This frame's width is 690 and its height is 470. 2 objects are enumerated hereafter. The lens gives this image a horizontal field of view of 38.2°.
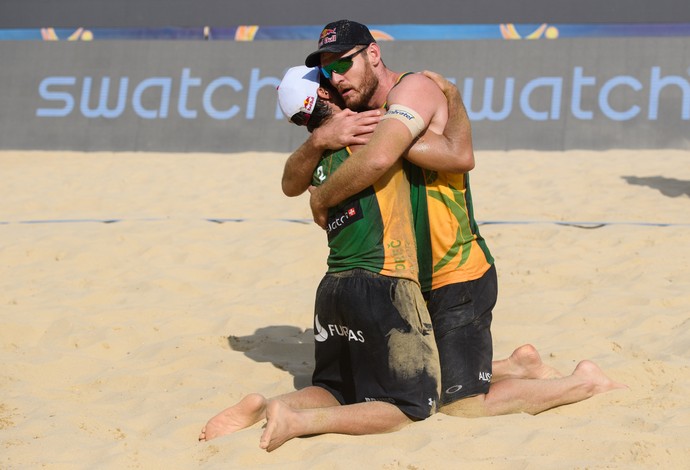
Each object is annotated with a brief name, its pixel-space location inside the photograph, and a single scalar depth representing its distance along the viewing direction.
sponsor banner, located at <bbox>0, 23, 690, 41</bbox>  12.96
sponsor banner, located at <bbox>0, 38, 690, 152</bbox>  12.23
